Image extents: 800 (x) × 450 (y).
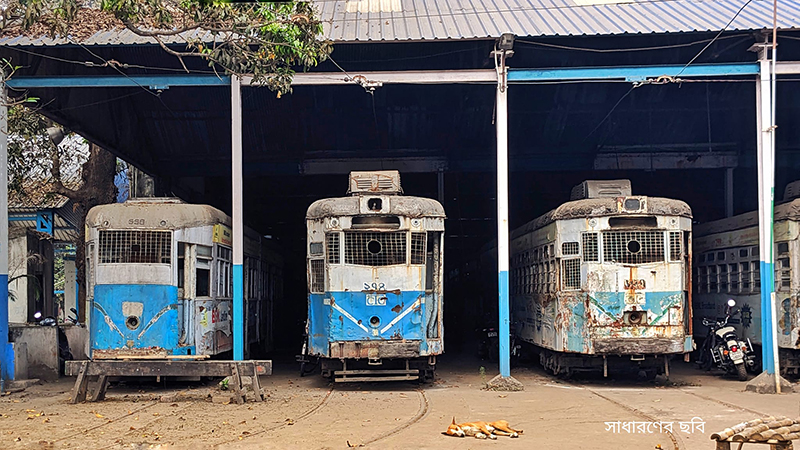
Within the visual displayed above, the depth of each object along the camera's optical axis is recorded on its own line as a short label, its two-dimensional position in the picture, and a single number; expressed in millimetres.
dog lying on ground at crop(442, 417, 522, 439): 8188
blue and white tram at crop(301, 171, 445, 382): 12414
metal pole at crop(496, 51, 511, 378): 13133
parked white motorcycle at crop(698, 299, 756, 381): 13484
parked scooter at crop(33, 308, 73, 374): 15317
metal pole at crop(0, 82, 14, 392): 12719
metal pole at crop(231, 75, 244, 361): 13023
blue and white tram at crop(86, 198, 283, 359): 12102
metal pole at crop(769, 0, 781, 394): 12152
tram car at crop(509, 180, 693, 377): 12586
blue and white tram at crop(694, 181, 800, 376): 12858
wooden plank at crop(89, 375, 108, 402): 11141
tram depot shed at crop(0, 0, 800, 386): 13492
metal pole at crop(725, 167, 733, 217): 19317
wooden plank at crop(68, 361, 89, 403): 10961
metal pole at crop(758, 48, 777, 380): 12594
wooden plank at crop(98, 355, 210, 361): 11901
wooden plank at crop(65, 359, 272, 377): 10914
